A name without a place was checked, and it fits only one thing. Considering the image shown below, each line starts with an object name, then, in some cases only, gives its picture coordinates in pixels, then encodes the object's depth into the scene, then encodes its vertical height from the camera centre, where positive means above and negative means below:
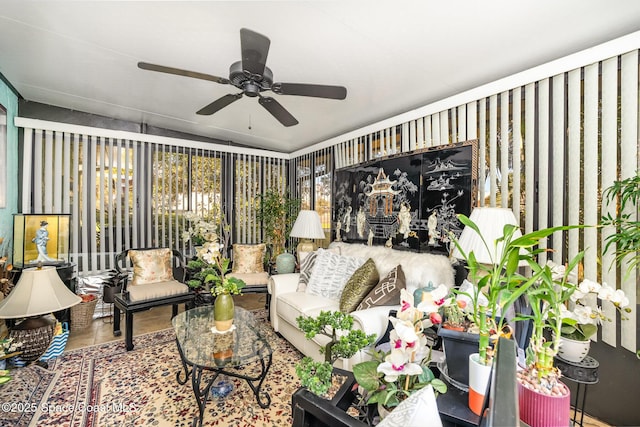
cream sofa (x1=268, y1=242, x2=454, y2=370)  1.98 -0.76
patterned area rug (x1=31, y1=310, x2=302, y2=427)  1.81 -1.33
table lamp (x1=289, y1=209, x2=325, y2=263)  3.58 -0.18
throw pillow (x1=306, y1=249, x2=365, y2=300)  2.81 -0.63
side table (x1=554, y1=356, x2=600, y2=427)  1.34 -0.77
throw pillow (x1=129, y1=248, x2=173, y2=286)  3.30 -0.64
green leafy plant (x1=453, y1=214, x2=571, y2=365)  0.82 -0.22
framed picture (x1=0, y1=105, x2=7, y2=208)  2.80 +0.57
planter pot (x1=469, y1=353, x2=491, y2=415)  0.81 -0.50
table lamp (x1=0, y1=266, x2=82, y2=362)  1.50 -0.52
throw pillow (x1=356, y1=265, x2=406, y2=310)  2.19 -0.63
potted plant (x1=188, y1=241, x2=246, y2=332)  2.12 -0.58
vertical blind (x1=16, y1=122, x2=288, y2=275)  3.55 +0.38
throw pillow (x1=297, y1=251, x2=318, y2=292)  3.09 -0.65
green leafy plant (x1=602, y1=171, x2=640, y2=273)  1.44 -0.04
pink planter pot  0.70 -0.49
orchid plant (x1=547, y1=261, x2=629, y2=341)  1.27 -0.41
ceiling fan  1.61 +0.92
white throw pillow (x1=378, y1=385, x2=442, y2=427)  0.61 -0.44
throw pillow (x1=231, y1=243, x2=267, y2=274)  3.88 -0.65
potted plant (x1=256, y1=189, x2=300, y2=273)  4.73 -0.06
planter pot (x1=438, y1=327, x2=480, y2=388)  0.97 -0.49
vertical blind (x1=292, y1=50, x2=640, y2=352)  1.73 +0.43
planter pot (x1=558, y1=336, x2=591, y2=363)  1.39 -0.68
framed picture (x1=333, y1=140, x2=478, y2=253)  2.54 +0.16
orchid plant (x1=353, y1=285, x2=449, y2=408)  0.79 -0.44
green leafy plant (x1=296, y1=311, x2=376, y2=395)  0.83 -0.46
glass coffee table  1.76 -0.93
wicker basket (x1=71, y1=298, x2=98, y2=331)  3.17 -1.17
